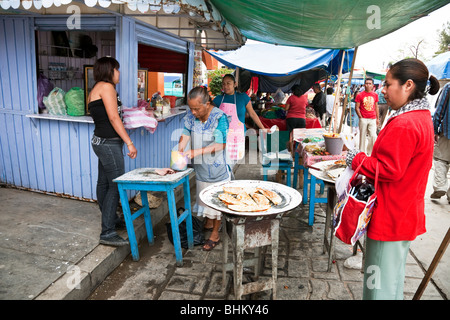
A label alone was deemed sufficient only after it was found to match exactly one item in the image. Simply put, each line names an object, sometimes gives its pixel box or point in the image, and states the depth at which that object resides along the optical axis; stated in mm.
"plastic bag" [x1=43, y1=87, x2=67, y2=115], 4250
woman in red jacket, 1944
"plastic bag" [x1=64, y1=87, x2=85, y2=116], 4203
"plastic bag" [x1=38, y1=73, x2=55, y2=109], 4379
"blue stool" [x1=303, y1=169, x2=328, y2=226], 4438
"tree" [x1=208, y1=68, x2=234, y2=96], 18453
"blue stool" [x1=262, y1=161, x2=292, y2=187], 5711
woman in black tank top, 3174
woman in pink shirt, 8688
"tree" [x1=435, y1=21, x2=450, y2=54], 37031
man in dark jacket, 12720
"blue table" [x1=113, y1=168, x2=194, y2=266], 3119
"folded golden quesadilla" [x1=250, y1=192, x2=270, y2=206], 2604
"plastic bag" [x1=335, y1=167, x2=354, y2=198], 2273
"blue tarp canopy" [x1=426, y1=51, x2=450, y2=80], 8112
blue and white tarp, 8508
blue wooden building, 3982
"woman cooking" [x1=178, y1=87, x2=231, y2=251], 3297
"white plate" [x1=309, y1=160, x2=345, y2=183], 3189
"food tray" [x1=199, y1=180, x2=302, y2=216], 2428
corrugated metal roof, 2602
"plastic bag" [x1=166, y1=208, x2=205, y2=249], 3822
